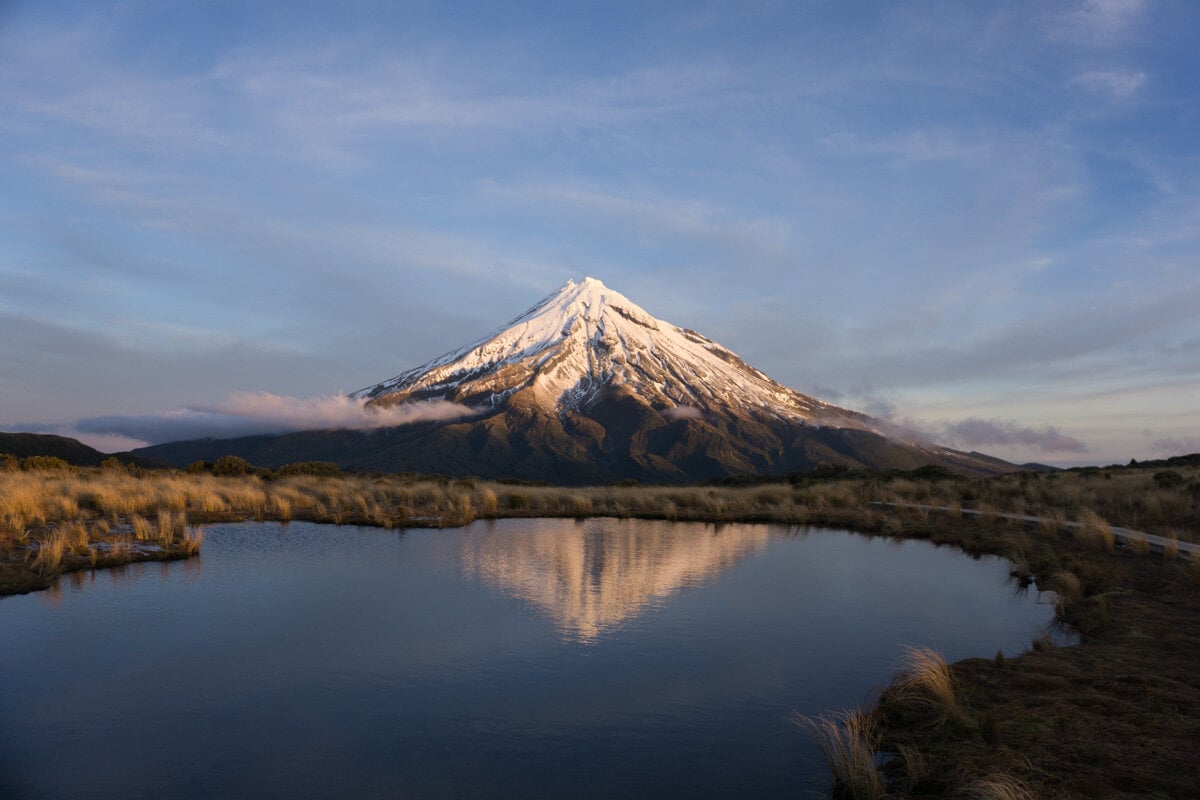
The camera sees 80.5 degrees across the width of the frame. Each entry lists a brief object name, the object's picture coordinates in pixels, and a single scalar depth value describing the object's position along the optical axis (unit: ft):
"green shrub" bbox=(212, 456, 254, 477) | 137.94
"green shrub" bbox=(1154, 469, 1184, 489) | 101.17
